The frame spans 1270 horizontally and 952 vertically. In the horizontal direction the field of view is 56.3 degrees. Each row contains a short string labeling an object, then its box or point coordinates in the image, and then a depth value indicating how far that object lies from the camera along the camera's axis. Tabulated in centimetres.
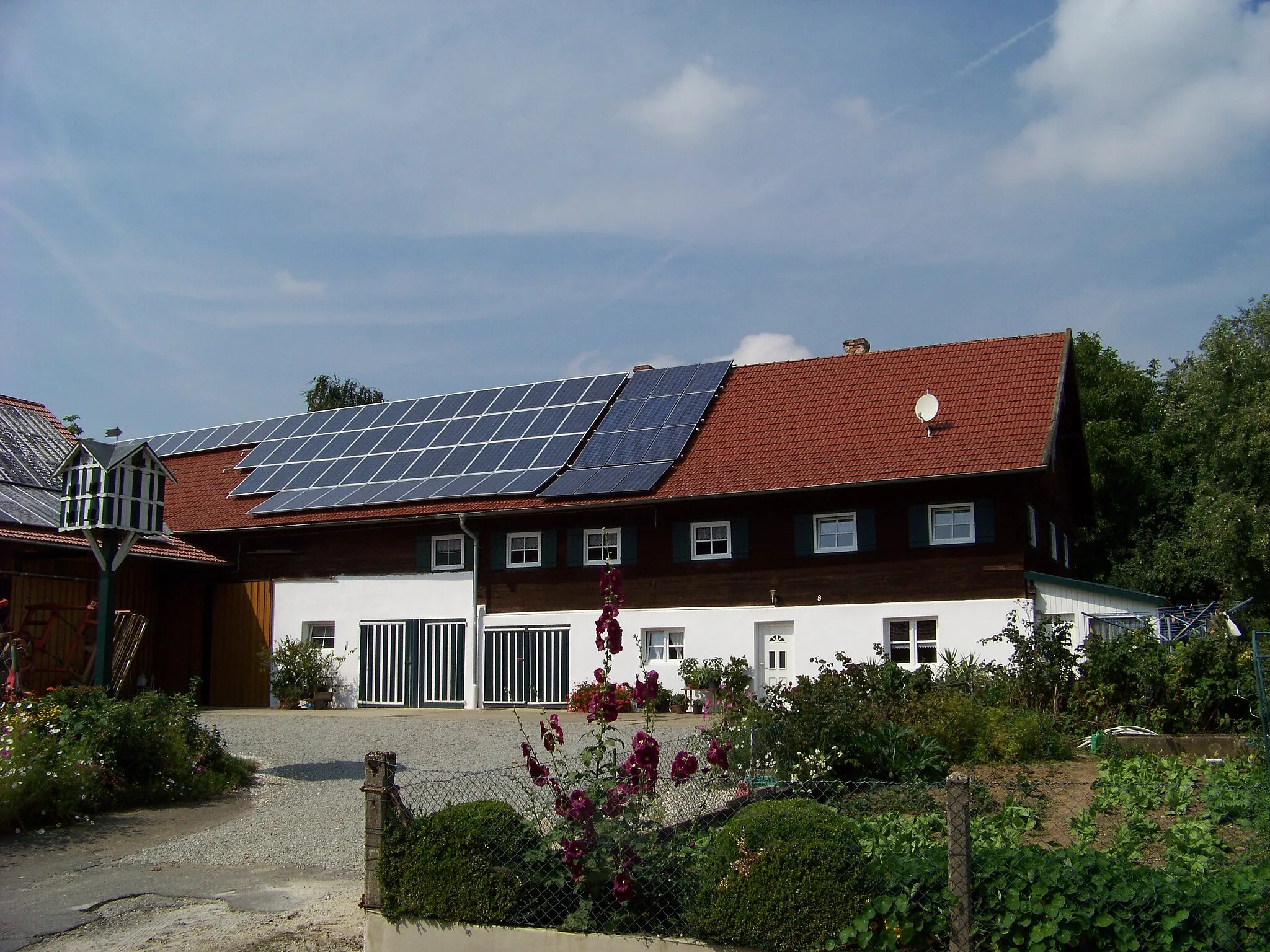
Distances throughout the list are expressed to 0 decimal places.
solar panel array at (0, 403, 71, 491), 2500
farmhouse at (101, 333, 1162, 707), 2227
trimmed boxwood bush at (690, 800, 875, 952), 635
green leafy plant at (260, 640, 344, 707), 2656
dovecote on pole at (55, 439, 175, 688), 1405
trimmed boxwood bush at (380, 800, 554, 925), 709
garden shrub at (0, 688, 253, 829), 1105
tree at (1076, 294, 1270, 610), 3497
